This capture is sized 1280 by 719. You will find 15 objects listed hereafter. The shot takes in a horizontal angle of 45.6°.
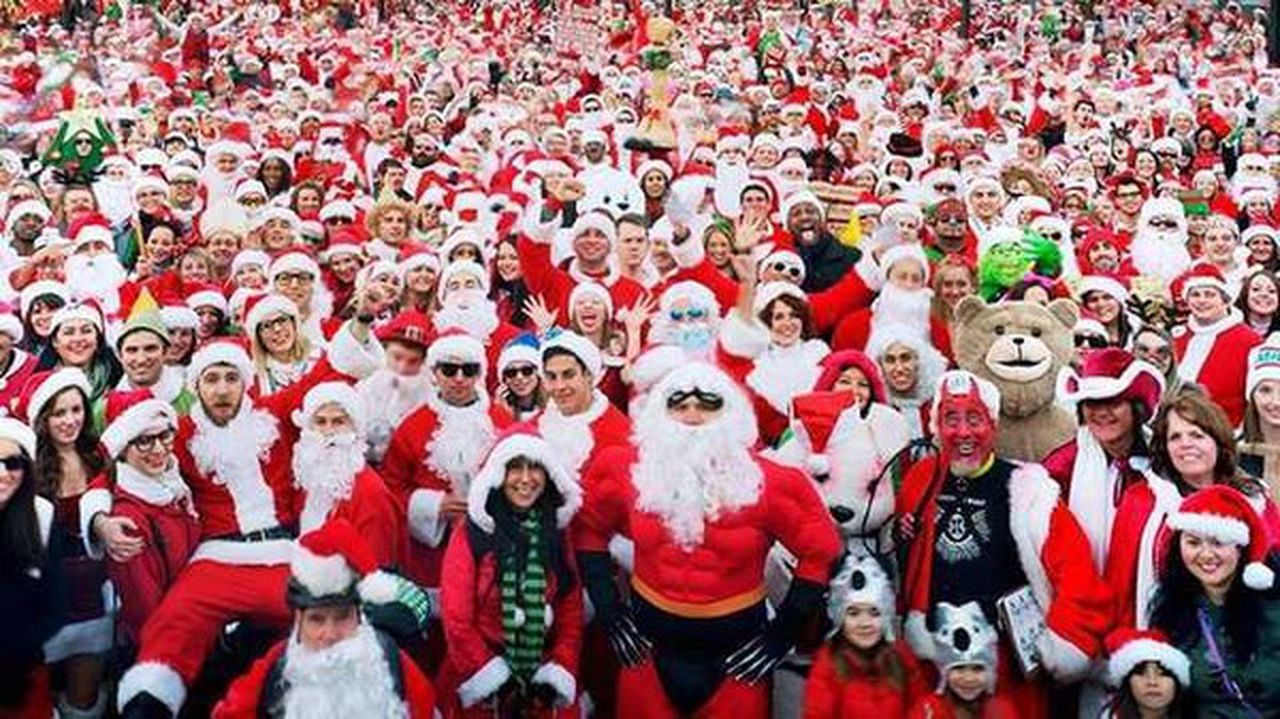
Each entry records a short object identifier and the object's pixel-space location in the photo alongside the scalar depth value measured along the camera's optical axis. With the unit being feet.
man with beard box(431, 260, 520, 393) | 23.31
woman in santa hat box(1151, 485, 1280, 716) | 14.03
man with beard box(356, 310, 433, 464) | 20.21
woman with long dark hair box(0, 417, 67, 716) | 15.55
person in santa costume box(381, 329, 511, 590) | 18.88
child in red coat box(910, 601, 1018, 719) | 15.38
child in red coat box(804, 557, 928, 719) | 15.49
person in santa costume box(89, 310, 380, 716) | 16.42
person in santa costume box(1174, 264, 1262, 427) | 22.41
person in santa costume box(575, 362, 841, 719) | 15.92
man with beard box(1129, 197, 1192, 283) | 31.01
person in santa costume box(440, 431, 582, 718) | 16.15
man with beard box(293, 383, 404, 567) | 17.69
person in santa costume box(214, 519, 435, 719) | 14.03
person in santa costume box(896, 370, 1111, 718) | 15.26
